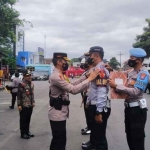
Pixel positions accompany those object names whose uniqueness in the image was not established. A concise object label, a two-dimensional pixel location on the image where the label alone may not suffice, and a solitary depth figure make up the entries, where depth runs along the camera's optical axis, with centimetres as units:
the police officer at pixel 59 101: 260
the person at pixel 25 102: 431
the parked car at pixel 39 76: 2959
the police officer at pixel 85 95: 369
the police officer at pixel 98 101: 266
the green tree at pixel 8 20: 1633
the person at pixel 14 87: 760
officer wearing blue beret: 249
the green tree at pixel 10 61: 2638
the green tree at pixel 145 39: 2313
